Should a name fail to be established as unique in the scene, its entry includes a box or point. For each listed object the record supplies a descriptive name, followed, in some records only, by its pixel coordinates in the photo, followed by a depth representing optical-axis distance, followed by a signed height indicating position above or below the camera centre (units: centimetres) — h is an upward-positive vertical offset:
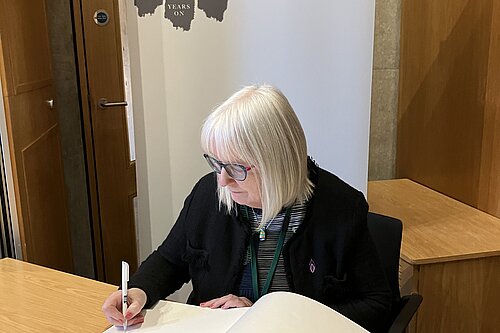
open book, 89 -46
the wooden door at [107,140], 254 -48
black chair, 141 -52
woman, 115 -43
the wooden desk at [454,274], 178 -76
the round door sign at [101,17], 252 +8
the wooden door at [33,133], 178 -34
